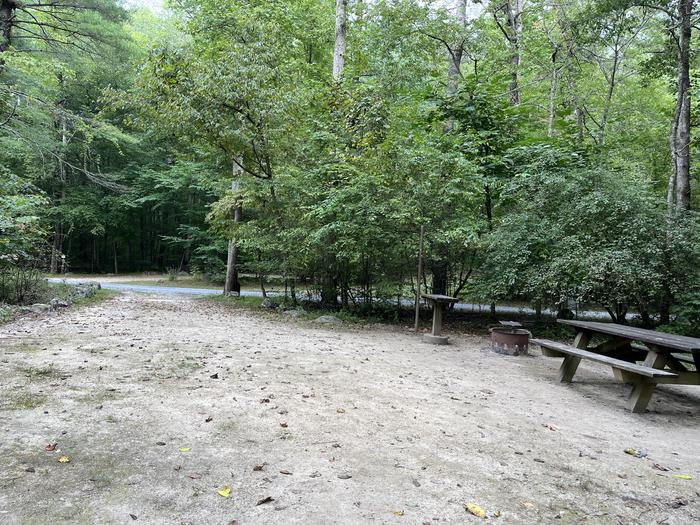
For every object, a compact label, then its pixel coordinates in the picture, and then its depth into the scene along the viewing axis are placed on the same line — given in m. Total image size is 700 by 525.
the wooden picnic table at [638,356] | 3.87
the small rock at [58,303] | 7.81
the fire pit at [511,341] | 6.53
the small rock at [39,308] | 7.25
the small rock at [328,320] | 8.45
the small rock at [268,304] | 10.32
